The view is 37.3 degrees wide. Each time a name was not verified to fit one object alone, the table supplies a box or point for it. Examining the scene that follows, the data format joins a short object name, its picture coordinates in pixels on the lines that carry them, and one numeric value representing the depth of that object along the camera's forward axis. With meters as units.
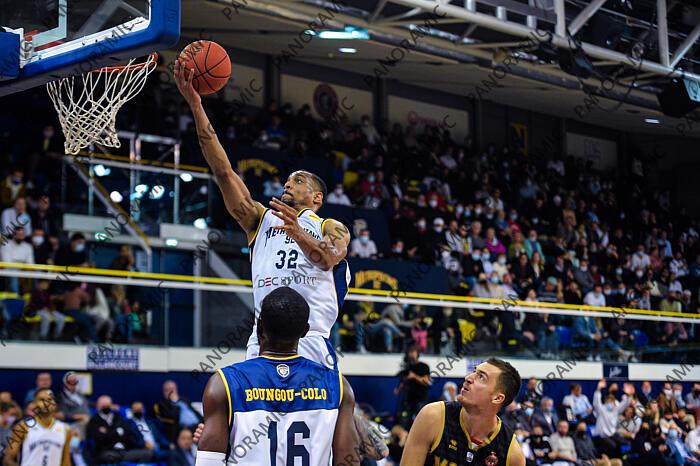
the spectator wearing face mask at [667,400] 18.59
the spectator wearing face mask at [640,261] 24.59
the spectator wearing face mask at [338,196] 19.42
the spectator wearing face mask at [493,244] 20.80
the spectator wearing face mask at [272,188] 17.45
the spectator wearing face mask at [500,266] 19.64
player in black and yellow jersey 5.60
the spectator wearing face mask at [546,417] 16.25
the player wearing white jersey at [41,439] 10.99
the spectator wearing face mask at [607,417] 17.31
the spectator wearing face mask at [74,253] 13.21
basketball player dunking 5.60
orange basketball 5.64
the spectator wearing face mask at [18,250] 12.95
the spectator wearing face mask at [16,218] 13.46
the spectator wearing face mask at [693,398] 19.16
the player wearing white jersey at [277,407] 4.10
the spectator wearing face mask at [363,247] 17.86
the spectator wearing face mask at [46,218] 13.72
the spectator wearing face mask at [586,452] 16.48
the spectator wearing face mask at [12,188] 14.31
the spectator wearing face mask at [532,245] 21.83
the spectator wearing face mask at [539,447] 15.63
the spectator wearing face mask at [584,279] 21.81
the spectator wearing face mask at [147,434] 12.09
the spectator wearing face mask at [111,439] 11.75
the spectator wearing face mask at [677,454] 17.27
